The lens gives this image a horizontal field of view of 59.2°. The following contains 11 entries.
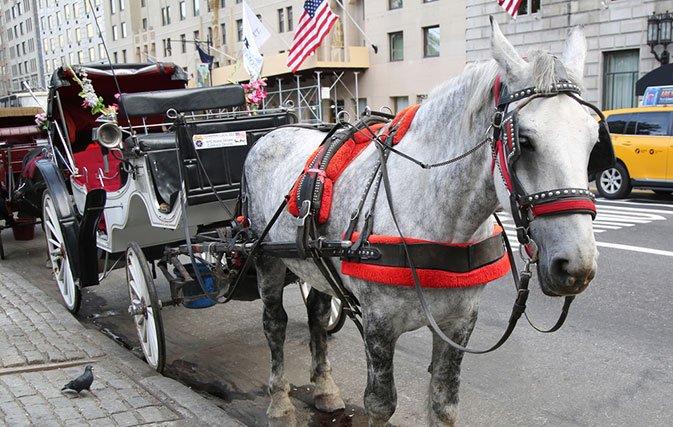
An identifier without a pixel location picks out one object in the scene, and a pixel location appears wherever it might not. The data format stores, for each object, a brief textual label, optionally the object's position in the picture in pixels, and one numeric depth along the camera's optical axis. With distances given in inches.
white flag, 424.2
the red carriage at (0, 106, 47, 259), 328.7
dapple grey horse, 86.7
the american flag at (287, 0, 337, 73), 628.1
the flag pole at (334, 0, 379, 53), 1230.6
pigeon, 160.4
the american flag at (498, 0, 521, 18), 666.8
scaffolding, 1286.9
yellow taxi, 499.8
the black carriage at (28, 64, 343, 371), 189.5
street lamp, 737.6
